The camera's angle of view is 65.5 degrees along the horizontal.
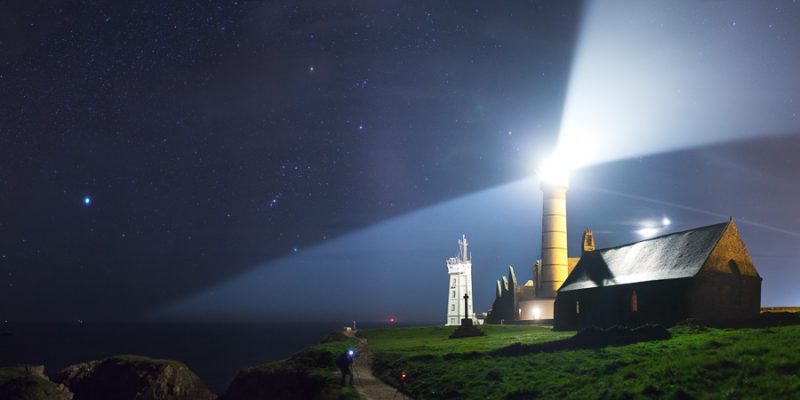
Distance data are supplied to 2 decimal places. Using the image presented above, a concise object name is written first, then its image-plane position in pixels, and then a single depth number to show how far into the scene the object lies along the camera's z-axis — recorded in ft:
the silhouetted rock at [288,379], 105.81
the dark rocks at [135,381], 145.48
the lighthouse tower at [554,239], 249.55
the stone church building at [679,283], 144.97
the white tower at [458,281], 334.44
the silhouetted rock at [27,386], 126.48
